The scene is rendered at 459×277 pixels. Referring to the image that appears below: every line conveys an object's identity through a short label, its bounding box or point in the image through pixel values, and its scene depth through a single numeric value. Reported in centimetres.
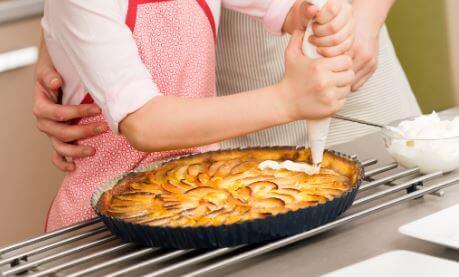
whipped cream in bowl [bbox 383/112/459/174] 138
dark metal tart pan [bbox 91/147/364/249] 121
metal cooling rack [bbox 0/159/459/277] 121
